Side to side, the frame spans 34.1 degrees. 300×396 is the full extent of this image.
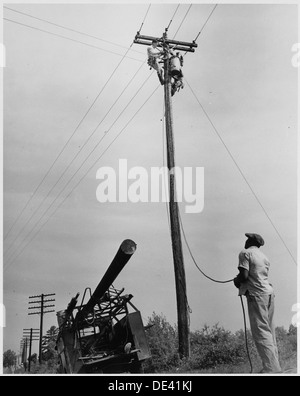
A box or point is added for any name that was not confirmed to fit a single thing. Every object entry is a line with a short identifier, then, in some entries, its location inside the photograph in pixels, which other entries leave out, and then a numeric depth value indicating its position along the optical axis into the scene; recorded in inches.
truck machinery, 394.3
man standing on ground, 237.0
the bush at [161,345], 382.9
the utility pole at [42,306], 1186.0
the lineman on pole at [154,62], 431.7
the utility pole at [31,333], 1382.9
